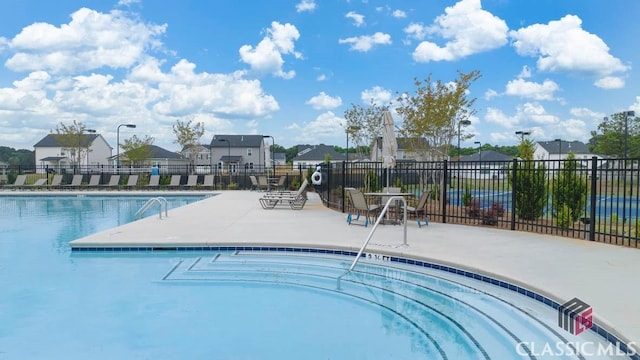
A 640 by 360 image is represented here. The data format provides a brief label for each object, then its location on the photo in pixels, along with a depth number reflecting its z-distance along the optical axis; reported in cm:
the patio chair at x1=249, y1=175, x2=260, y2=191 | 2416
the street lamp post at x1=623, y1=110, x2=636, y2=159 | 2823
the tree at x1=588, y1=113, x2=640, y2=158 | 5234
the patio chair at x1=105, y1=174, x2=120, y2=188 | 2511
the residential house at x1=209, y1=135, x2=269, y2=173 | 6069
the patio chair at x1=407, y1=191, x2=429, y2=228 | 924
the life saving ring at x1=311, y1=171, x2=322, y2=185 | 1607
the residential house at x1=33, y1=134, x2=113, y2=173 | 5588
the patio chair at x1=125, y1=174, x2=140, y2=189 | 2505
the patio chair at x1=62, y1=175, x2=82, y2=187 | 2550
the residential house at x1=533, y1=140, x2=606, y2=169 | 6332
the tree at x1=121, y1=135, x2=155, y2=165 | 4416
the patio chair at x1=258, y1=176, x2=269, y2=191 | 2317
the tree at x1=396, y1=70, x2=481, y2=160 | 1659
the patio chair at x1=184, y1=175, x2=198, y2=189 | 2512
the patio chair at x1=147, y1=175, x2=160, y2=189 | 2547
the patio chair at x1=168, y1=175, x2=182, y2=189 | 2530
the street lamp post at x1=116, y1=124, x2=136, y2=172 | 2892
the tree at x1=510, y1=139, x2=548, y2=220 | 927
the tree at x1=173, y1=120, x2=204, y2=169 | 4312
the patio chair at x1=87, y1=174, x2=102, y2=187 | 2609
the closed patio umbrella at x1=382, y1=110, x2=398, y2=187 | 1011
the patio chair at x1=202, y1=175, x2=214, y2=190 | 2516
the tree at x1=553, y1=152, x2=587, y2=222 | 886
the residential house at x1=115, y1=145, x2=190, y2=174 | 6113
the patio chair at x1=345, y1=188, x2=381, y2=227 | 915
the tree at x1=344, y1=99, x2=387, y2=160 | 3203
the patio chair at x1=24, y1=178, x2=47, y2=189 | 2512
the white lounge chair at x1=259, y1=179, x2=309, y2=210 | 1323
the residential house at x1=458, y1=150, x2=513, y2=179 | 5904
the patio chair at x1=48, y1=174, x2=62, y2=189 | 2500
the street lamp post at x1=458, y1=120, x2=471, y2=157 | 1730
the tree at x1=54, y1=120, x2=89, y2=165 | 3850
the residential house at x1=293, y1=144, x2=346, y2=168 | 6606
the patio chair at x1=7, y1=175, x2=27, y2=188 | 2584
